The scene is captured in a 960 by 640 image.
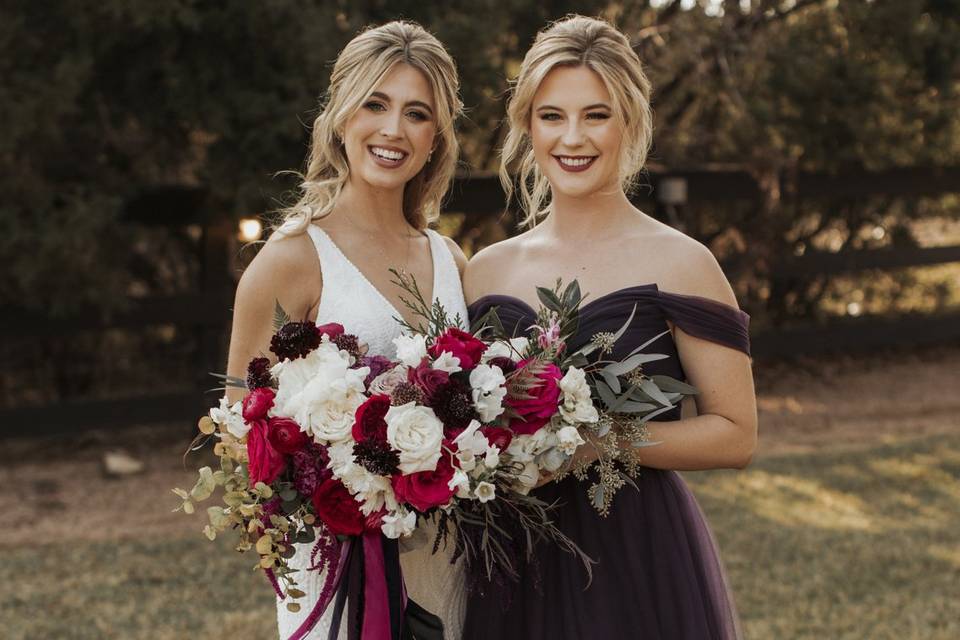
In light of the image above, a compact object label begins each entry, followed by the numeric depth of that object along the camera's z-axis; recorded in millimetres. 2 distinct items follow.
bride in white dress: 2975
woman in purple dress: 2781
